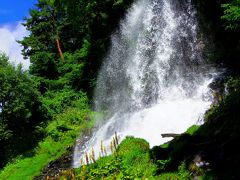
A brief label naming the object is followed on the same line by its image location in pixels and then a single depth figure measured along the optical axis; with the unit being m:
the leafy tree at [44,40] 40.50
